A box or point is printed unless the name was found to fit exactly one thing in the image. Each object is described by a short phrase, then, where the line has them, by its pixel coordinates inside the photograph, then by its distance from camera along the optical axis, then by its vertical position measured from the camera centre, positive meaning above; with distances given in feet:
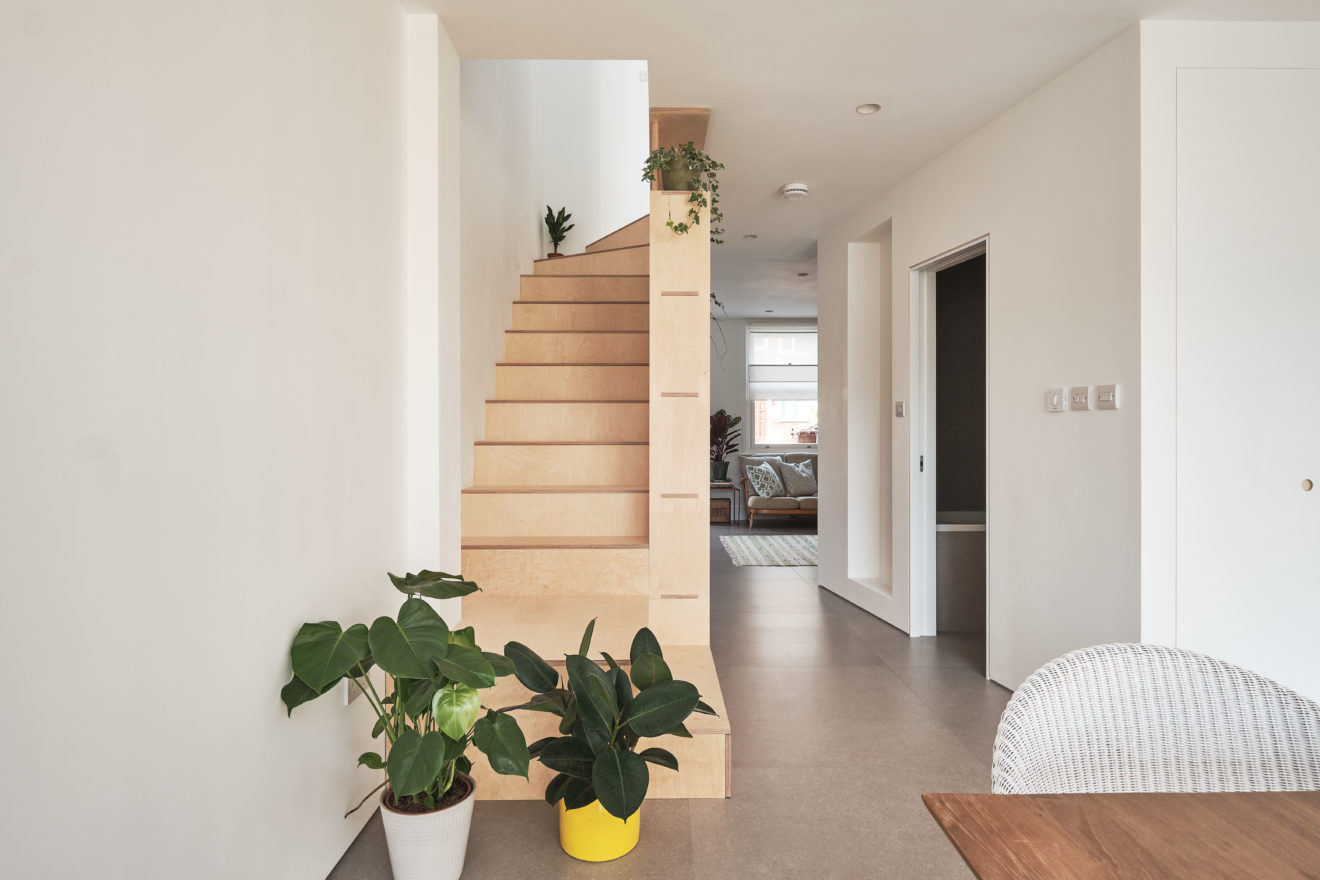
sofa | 27.27 -2.82
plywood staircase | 8.10 -1.08
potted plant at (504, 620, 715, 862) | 5.76 -2.47
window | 31.89 +1.58
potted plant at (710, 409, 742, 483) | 29.71 -0.64
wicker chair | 3.59 -1.47
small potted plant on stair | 18.16 +4.81
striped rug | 21.22 -3.70
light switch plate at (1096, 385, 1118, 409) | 8.45 +0.32
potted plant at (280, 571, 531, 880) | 5.00 -2.02
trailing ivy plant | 9.40 +3.22
